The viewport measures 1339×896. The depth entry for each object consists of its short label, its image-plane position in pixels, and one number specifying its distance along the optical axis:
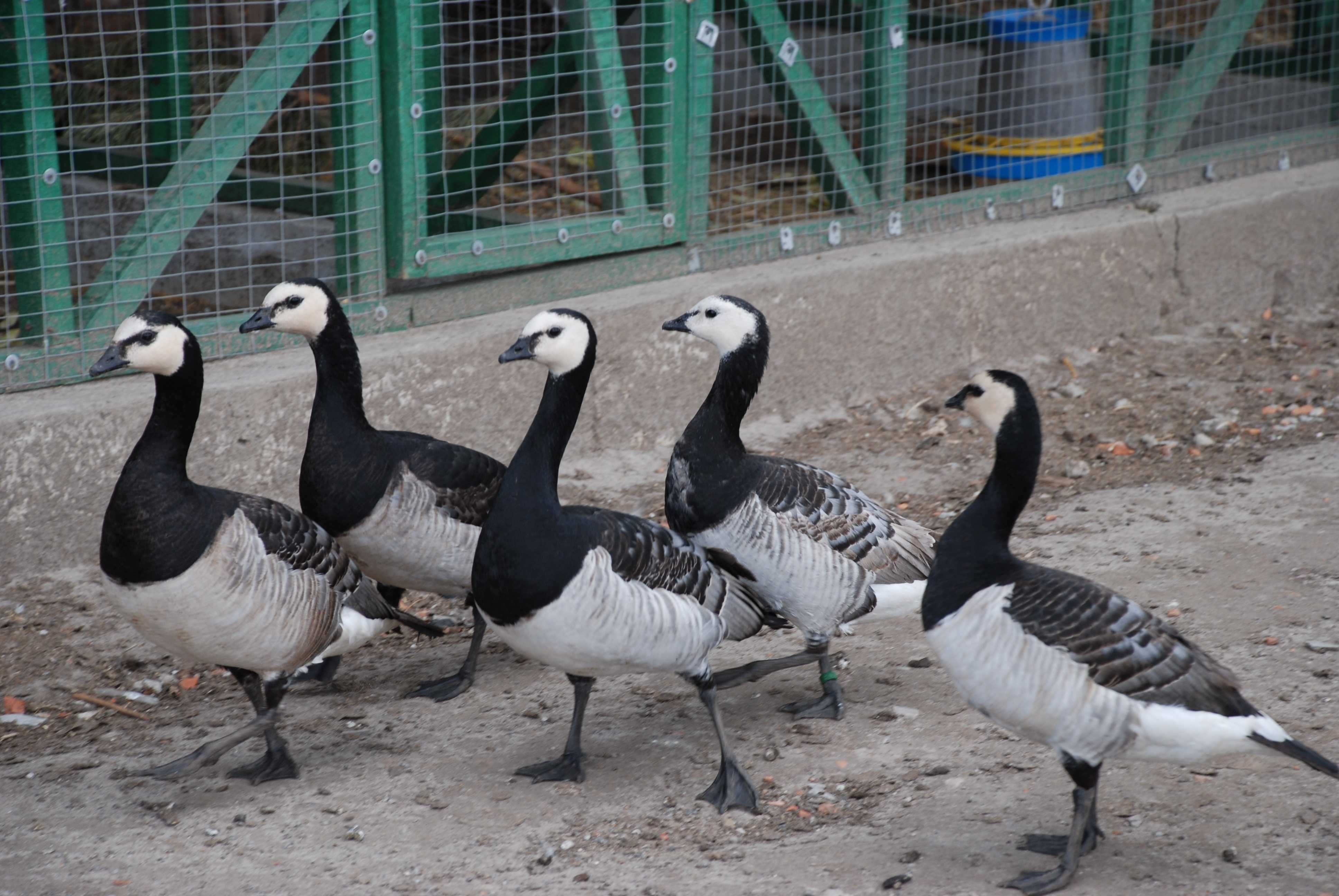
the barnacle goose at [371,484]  9.70
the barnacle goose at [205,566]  8.11
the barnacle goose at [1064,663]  7.21
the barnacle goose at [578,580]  8.12
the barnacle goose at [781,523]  9.34
